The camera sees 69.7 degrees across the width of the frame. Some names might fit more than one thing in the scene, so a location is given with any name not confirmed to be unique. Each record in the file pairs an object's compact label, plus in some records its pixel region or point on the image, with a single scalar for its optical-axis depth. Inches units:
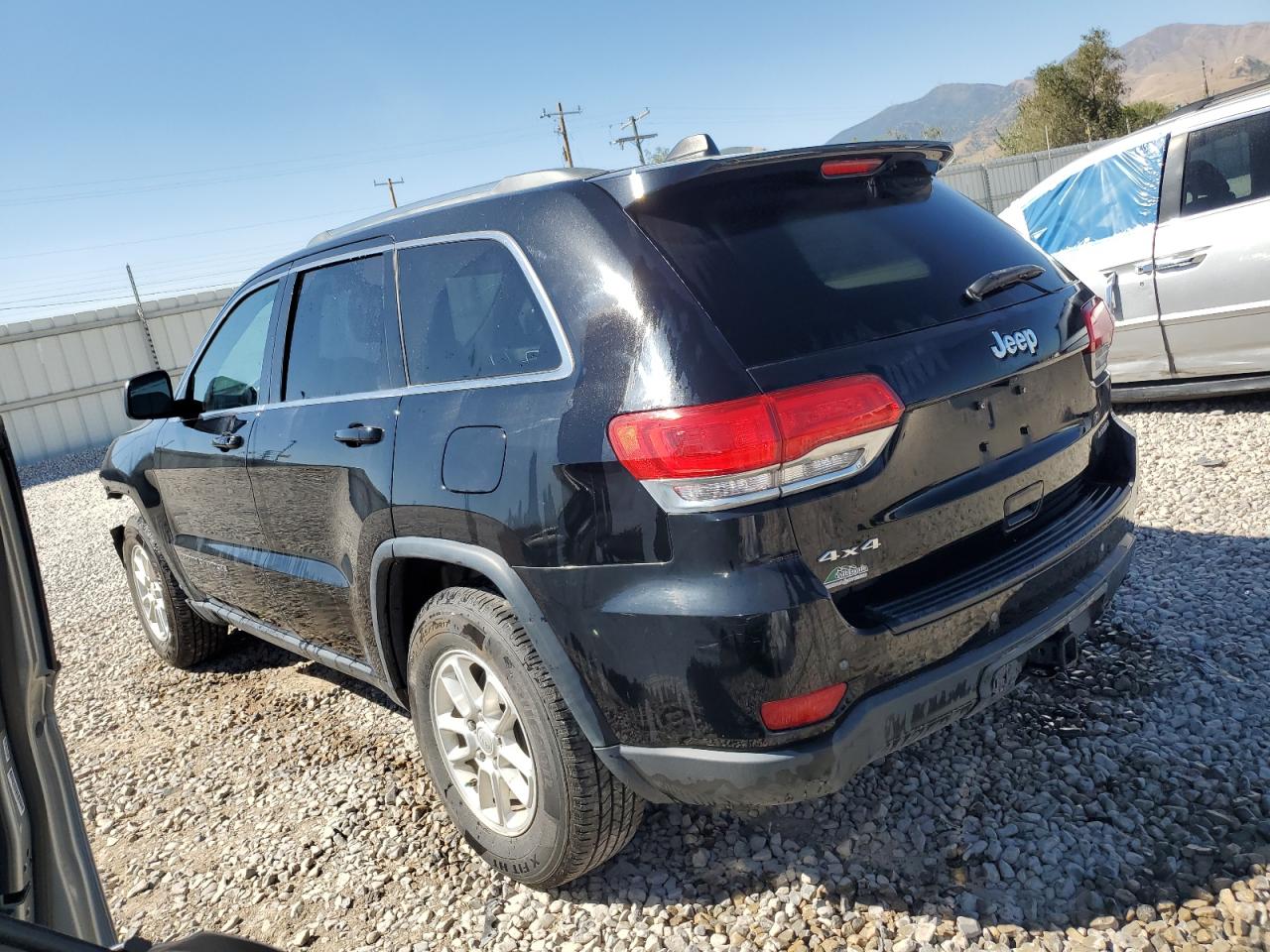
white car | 193.5
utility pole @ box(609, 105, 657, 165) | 1983.0
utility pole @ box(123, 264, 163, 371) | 765.0
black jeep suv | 73.4
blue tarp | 213.5
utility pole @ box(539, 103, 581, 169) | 1744.6
